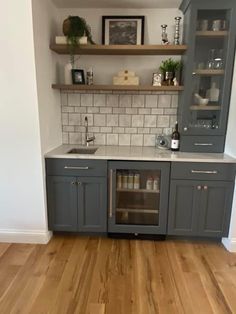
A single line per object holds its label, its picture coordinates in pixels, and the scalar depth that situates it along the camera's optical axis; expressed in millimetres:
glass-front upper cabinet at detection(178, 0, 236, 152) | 2281
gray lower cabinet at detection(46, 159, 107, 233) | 2355
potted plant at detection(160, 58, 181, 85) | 2535
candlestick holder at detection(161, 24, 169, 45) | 2508
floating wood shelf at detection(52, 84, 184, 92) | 2430
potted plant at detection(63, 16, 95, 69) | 2355
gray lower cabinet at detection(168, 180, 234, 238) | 2316
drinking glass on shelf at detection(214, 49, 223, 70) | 2373
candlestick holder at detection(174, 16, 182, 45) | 2520
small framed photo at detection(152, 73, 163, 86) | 2557
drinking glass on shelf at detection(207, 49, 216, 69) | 2403
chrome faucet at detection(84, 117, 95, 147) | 2793
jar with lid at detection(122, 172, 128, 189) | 2428
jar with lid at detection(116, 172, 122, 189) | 2405
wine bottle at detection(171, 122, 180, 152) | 2555
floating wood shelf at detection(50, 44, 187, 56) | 2348
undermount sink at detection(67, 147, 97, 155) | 2721
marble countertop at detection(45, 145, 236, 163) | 2287
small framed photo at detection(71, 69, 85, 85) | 2614
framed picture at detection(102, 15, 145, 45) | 2582
